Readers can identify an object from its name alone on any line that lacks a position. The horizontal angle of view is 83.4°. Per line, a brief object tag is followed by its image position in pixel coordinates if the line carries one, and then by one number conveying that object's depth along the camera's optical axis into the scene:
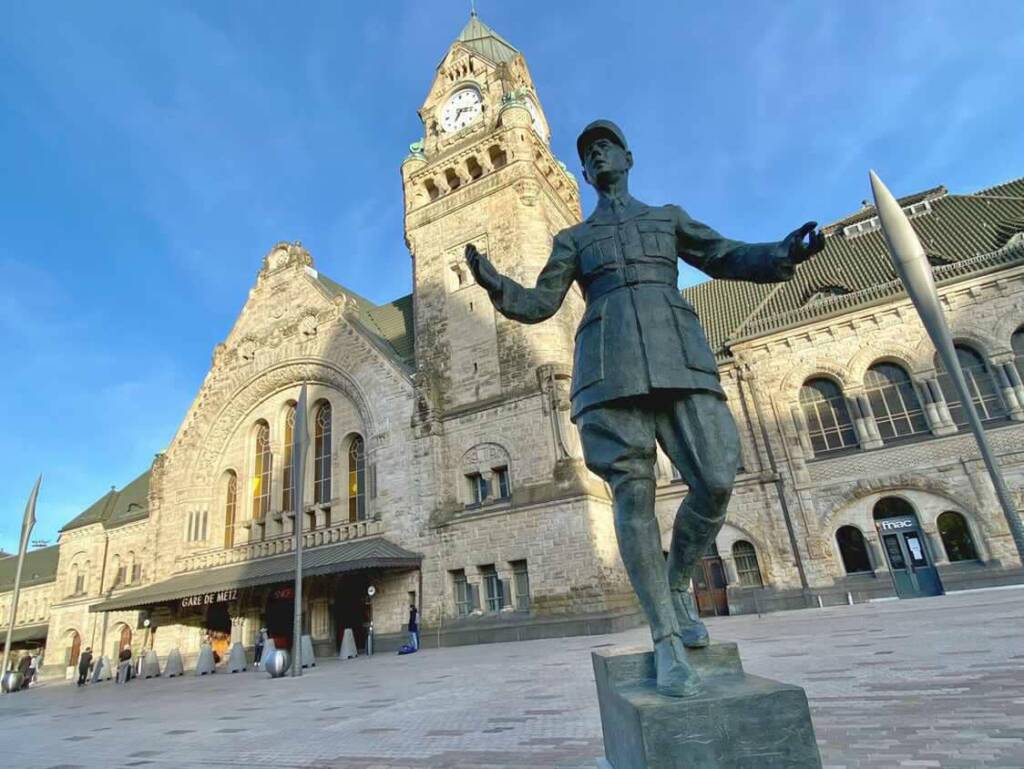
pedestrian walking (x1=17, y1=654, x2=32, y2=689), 25.31
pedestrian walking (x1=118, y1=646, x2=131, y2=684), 20.23
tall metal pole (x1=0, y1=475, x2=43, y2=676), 21.31
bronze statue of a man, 2.90
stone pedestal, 2.08
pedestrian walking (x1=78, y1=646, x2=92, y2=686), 21.76
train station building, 17.09
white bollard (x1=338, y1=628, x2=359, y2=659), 18.20
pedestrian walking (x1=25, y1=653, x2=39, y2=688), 26.09
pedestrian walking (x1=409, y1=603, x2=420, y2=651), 17.48
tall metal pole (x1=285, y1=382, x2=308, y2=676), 14.11
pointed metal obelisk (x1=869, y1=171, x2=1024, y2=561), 6.58
